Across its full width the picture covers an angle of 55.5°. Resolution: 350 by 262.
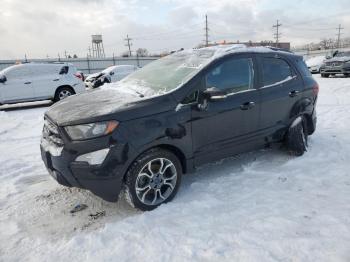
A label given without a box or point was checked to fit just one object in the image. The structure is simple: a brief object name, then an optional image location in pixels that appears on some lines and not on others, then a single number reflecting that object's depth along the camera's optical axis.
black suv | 3.30
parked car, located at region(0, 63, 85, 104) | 11.66
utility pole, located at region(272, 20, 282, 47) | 78.31
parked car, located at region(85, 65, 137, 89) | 17.08
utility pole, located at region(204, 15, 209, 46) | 71.84
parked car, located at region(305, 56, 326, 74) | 22.17
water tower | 62.03
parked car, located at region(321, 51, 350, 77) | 17.73
